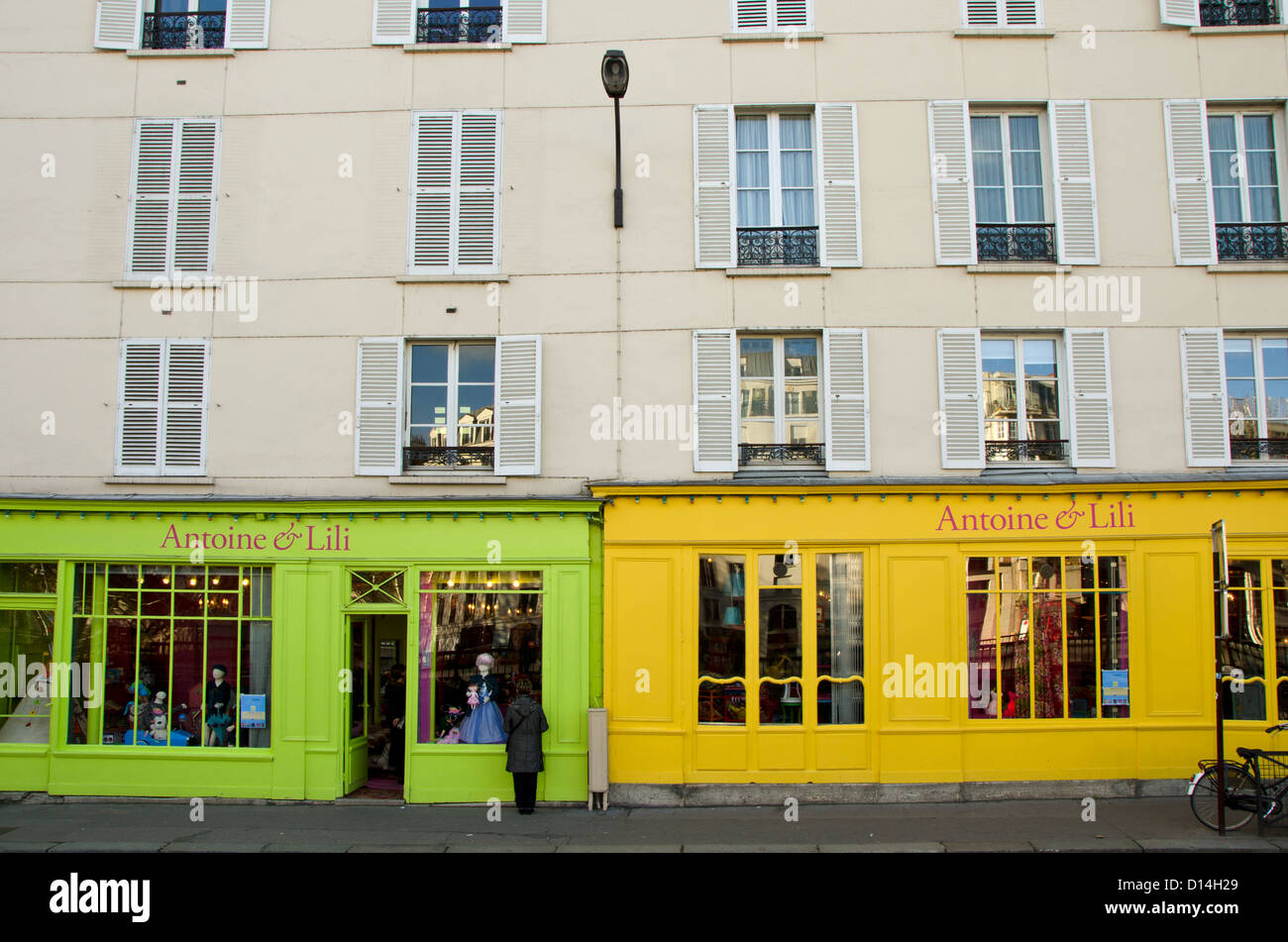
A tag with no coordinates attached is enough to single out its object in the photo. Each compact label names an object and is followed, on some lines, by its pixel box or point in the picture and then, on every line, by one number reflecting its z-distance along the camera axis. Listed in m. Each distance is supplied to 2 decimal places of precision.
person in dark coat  11.06
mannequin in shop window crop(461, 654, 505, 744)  11.72
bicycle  9.59
